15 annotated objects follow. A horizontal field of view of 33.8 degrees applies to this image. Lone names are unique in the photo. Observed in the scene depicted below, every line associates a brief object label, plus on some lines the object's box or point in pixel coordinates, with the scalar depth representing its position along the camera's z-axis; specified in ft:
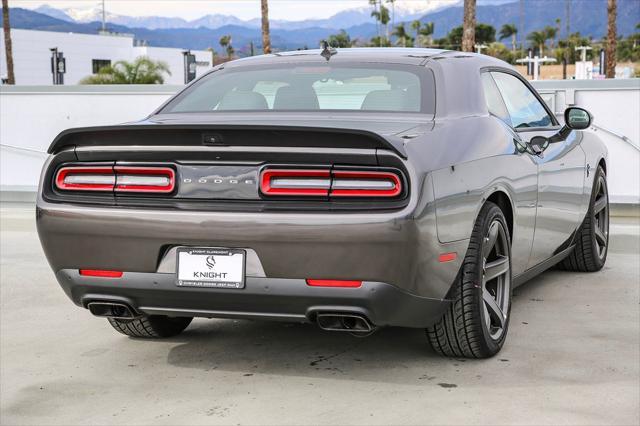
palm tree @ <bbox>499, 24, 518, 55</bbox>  608.19
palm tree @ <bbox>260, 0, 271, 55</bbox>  165.58
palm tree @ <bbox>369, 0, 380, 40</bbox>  571.28
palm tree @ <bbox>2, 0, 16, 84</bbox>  201.61
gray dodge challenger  13.65
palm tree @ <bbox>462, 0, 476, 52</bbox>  111.55
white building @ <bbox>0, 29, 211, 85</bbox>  321.32
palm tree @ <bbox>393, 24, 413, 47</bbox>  527.19
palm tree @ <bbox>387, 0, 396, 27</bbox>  589.32
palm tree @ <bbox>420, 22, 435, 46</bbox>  555.69
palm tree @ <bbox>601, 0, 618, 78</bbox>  150.20
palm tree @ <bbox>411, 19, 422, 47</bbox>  549.87
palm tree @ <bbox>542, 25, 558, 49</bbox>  552.41
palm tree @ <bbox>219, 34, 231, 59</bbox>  558.15
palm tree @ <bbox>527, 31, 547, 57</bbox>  541.34
